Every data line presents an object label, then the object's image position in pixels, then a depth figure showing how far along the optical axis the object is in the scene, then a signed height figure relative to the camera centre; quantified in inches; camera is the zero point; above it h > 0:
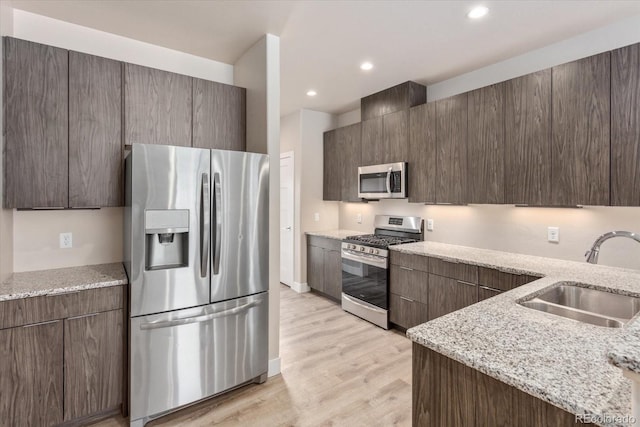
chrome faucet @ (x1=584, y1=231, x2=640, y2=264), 63.1 -5.9
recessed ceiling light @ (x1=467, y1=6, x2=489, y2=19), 87.0 +57.0
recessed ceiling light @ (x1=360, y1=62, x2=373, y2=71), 124.6 +59.7
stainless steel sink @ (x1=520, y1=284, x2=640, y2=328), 59.5 -18.9
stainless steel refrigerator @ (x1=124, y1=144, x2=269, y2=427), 77.4 -15.8
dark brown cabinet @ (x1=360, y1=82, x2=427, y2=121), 142.0 +54.6
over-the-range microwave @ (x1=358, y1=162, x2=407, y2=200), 141.6 +15.4
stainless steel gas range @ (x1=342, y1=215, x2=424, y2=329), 137.6 -24.5
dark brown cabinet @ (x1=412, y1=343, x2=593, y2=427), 33.5 -22.5
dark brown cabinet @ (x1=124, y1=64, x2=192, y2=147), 93.5 +33.5
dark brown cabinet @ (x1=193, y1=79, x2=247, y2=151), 104.7 +33.9
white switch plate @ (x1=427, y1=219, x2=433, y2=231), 146.6 -5.4
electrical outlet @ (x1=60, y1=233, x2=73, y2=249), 94.7 -8.0
